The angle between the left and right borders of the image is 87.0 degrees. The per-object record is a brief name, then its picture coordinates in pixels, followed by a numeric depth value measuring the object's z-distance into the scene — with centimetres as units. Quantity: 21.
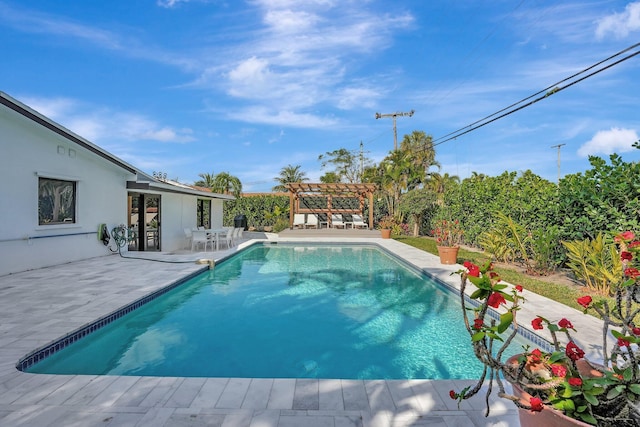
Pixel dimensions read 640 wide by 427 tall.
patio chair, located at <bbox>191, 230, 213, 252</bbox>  1337
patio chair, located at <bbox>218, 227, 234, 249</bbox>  1494
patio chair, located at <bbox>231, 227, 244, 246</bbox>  1556
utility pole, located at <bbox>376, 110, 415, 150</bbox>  3116
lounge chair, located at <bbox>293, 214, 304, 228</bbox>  2431
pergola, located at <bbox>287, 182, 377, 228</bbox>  2239
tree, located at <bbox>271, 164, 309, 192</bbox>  4173
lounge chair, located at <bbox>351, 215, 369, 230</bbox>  2300
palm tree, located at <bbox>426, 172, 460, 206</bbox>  2572
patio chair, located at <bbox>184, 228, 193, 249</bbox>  1402
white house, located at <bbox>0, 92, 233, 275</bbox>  812
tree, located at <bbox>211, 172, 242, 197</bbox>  2606
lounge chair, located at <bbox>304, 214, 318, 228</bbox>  2336
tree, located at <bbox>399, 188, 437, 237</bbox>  1922
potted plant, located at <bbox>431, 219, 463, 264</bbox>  1027
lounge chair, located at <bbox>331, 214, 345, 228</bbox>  2380
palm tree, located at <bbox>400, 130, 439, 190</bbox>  3199
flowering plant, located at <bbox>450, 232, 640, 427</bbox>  167
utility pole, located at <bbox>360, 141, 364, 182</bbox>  4132
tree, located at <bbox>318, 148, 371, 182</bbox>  4141
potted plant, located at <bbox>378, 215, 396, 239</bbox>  1900
